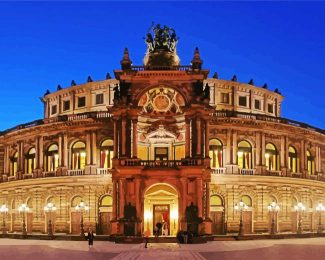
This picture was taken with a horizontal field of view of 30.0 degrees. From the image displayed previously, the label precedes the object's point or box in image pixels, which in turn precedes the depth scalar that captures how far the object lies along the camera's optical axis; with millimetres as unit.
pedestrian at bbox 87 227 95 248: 52625
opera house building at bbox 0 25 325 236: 62781
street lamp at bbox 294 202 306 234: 74406
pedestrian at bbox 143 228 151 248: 51344
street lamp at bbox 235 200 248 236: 68412
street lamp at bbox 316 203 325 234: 79575
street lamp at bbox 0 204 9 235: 81688
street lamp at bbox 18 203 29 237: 74819
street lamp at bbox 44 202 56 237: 72288
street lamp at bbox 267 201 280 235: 69250
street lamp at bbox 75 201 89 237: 71750
